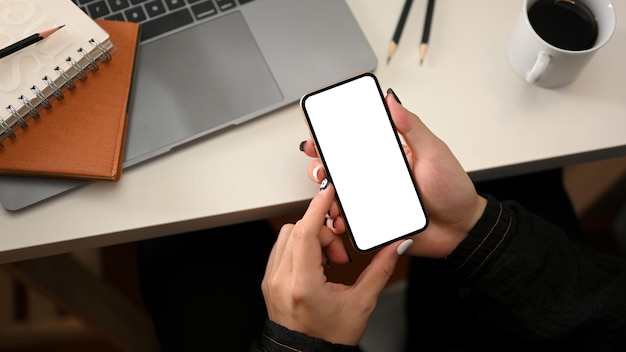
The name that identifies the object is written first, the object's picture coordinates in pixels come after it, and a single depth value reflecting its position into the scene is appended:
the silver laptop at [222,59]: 0.63
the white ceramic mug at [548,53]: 0.61
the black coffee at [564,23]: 0.63
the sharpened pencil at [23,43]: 0.60
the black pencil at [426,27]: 0.67
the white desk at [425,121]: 0.61
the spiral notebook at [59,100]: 0.60
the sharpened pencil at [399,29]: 0.67
